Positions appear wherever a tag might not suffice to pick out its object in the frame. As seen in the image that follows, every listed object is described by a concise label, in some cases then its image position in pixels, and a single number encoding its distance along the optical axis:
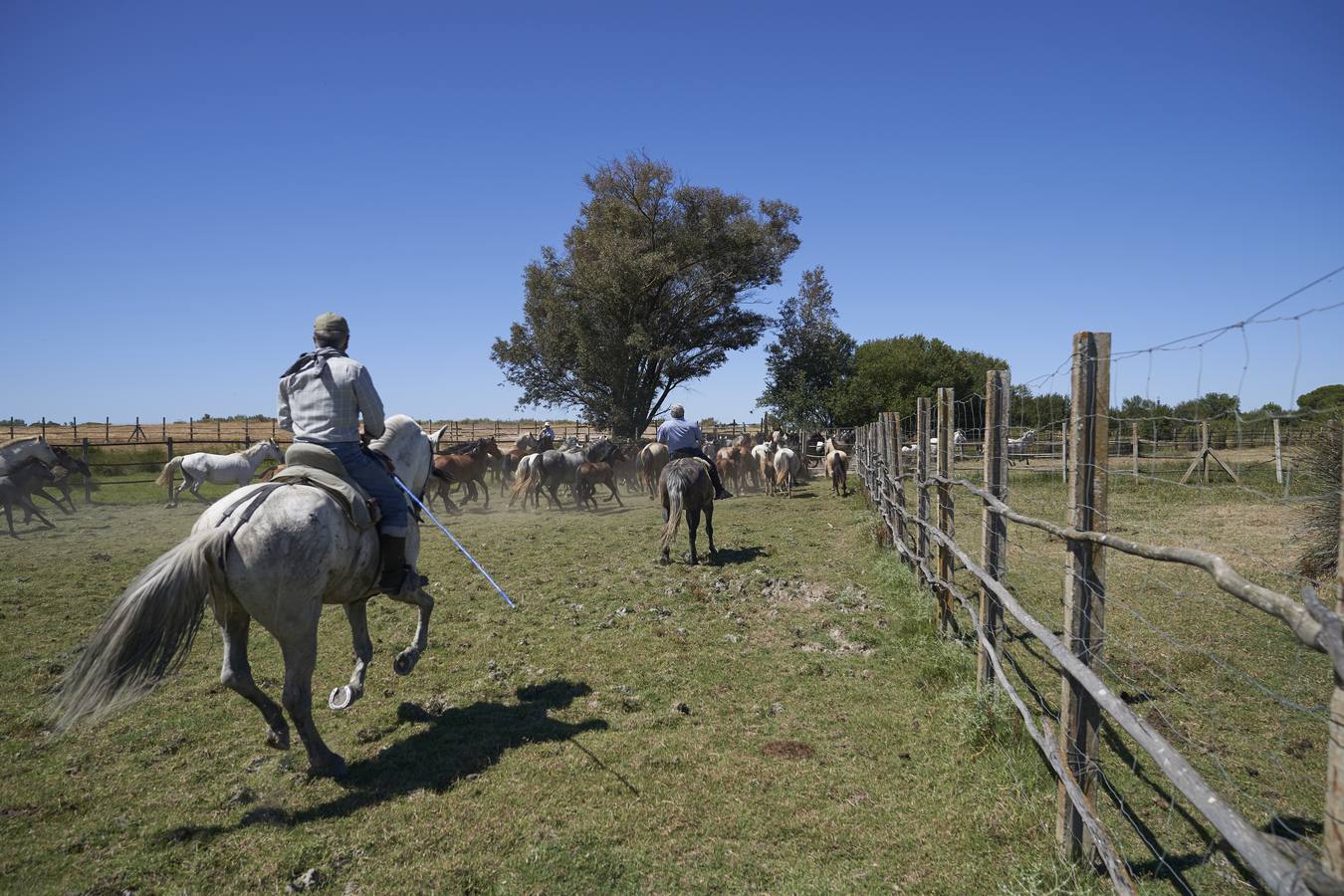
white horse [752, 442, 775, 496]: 22.41
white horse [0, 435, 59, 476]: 16.61
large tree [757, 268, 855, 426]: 42.25
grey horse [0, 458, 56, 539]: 15.61
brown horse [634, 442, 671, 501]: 20.75
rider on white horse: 4.71
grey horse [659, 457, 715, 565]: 10.38
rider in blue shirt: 11.38
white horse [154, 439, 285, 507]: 19.92
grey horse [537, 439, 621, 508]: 19.06
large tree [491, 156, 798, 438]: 31.05
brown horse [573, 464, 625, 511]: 19.03
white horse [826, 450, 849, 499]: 20.69
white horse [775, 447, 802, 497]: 21.41
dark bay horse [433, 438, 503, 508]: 18.64
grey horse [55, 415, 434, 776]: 3.97
